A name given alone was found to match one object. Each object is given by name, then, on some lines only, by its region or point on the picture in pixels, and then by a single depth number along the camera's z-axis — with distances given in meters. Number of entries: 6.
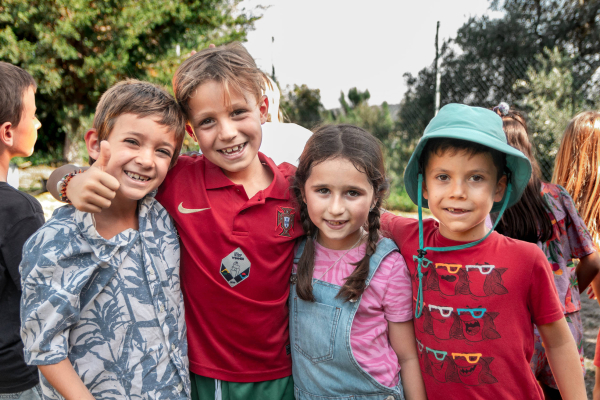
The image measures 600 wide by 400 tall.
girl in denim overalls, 1.61
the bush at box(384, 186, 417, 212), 8.98
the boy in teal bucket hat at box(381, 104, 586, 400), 1.49
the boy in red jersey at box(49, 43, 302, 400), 1.64
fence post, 8.09
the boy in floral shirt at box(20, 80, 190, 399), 1.31
